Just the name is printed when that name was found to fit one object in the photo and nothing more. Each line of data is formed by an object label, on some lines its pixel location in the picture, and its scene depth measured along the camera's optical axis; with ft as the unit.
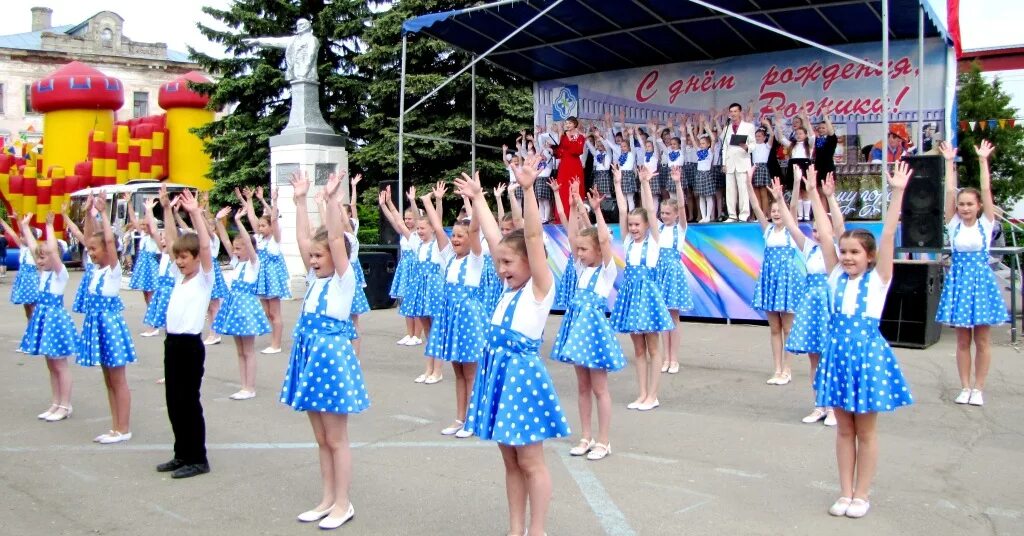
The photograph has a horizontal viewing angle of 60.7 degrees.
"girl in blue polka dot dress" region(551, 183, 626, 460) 18.52
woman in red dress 52.70
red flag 45.88
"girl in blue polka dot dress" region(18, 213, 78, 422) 23.24
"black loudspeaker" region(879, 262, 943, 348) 34.19
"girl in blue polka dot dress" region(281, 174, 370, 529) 15.07
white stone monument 57.21
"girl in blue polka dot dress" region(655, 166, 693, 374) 29.25
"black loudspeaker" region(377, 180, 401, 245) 54.03
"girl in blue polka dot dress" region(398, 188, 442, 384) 29.22
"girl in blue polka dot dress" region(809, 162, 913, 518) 15.03
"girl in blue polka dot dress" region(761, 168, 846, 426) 22.40
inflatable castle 99.45
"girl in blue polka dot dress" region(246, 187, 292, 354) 33.93
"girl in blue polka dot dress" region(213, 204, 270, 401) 26.23
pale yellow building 164.66
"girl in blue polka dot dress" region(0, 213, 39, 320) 31.89
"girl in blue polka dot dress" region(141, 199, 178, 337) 34.55
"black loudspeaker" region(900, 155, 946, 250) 32.76
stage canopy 44.86
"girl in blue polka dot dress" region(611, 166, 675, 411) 23.99
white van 83.77
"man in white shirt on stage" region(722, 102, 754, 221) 45.80
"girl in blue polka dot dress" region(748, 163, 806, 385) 27.66
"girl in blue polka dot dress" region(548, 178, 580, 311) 31.76
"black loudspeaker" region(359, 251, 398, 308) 50.93
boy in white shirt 18.40
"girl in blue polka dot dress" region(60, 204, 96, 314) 22.88
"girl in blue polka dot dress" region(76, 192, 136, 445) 21.11
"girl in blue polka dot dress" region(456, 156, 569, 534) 13.12
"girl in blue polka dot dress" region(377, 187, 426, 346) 34.82
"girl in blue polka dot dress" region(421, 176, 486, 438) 21.75
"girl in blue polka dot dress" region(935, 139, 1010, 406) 24.13
